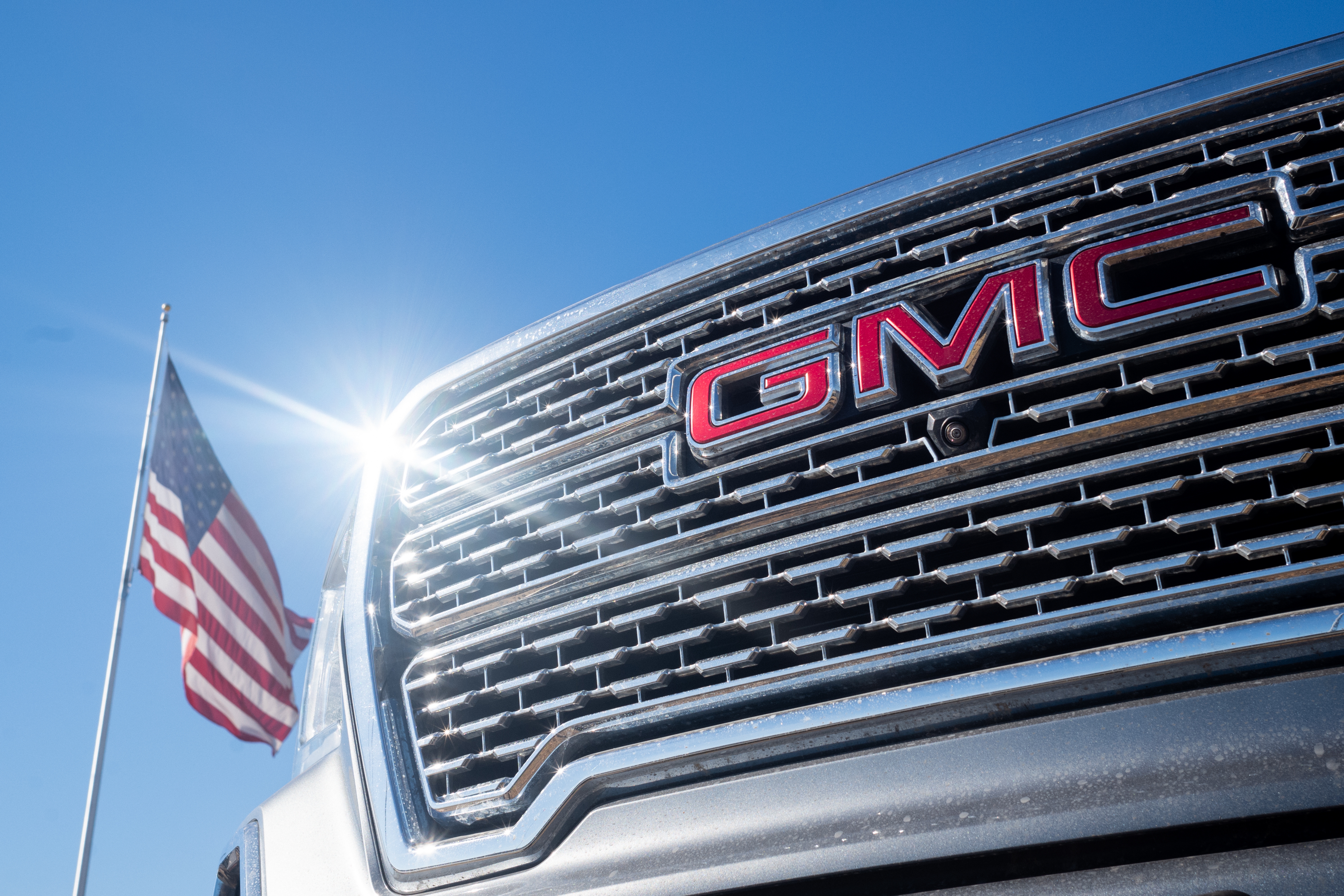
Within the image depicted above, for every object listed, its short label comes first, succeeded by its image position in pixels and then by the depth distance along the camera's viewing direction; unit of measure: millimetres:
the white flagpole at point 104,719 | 8641
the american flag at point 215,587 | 8391
